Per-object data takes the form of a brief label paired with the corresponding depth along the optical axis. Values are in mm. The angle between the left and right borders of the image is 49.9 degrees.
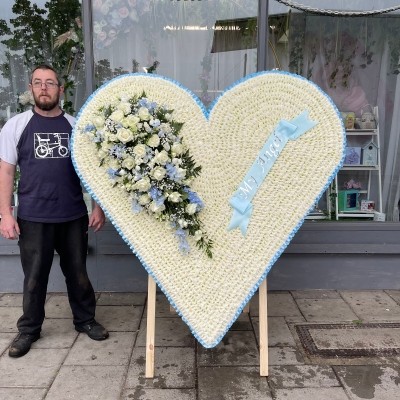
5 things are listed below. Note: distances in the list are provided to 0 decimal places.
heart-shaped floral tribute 2381
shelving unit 4379
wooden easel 2682
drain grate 2983
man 2824
